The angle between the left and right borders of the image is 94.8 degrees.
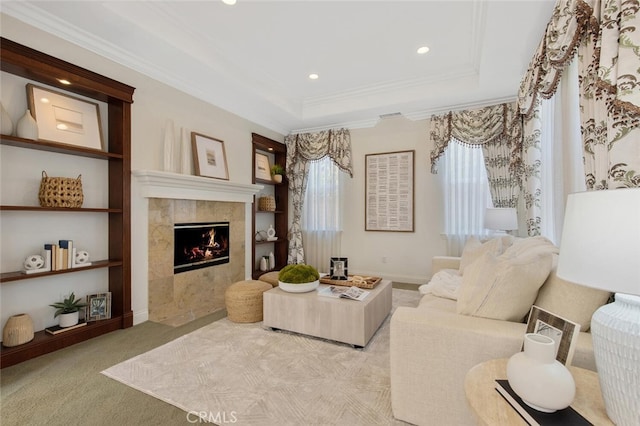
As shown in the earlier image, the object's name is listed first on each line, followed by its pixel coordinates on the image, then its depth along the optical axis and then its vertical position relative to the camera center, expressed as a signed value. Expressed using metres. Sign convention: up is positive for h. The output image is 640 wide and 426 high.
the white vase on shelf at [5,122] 2.09 +0.67
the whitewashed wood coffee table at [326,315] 2.37 -0.86
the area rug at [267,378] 1.62 -1.08
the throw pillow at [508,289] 1.45 -0.38
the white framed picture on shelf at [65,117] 2.35 +0.84
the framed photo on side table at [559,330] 1.06 -0.45
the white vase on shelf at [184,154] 3.39 +0.71
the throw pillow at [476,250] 2.52 -0.34
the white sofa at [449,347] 1.28 -0.62
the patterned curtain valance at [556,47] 1.66 +1.10
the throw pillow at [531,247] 1.79 -0.21
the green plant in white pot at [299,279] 2.68 -0.60
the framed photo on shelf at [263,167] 4.90 +0.82
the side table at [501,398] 0.88 -0.61
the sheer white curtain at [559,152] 2.07 +0.50
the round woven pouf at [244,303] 2.91 -0.88
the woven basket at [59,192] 2.31 +0.19
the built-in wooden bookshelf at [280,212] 5.30 +0.05
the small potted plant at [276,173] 5.21 +0.75
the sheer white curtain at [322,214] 5.21 +0.01
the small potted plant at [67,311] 2.45 -0.81
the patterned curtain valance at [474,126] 3.87 +1.21
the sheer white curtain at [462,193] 4.18 +0.31
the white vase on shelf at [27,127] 2.19 +0.66
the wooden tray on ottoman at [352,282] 2.87 -0.68
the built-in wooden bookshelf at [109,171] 2.15 +0.43
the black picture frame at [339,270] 3.13 -0.59
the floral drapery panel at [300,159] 5.12 +0.99
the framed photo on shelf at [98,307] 2.65 -0.83
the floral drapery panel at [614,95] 1.22 +0.53
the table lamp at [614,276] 0.76 -0.17
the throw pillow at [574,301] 1.24 -0.38
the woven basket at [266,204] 4.95 +0.18
